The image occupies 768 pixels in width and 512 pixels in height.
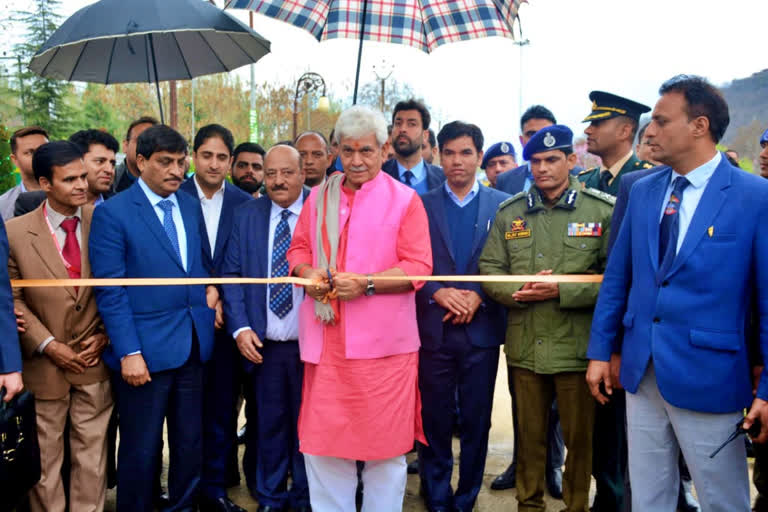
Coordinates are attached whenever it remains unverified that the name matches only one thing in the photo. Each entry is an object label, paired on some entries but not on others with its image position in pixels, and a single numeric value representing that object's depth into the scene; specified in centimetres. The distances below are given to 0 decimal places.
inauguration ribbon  318
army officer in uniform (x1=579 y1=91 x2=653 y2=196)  393
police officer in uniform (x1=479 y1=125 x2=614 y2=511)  340
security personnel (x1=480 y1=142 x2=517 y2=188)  650
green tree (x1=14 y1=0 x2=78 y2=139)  3788
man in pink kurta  312
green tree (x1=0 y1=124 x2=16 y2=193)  827
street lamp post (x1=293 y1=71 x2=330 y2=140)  1668
